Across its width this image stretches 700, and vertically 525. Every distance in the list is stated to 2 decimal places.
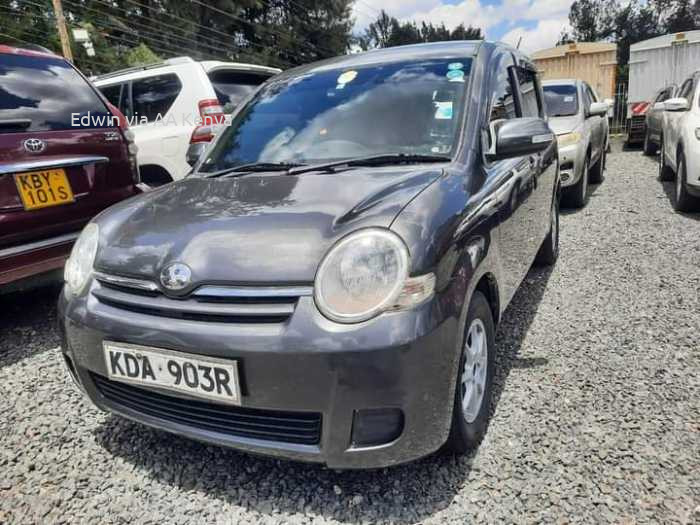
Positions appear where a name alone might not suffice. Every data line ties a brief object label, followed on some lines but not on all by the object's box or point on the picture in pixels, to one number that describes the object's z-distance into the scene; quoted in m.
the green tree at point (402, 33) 51.28
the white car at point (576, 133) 5.91
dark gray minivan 1.53
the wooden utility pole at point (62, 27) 12.12
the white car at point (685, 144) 5.25
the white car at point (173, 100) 4.71
